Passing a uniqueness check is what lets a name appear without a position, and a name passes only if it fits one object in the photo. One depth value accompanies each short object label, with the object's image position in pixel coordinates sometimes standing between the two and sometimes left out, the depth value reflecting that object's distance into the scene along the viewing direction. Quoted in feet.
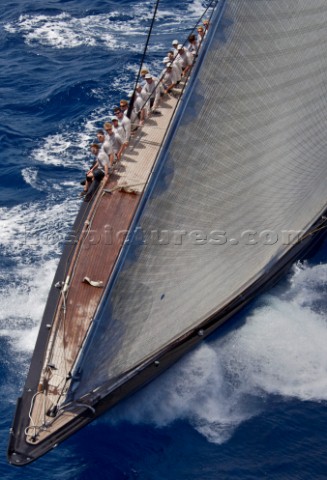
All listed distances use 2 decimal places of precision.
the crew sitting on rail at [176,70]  86.46
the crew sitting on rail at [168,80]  86.93
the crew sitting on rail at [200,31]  85.96
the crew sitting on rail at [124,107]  82.40
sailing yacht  52.44
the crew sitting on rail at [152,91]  83.79
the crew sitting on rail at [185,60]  87.61
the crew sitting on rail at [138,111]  82.64
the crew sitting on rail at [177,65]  86.79
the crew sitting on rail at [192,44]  82.07
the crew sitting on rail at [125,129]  78.44
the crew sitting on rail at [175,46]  87.30
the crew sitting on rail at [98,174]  76.59
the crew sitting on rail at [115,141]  77.66
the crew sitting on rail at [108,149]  77.77
